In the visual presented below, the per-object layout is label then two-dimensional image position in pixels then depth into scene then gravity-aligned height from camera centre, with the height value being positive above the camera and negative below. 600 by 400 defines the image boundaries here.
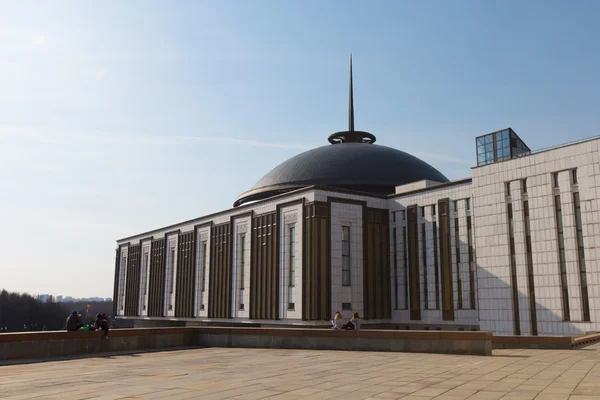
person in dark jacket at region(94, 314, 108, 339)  24.86 -1.36
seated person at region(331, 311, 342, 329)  26.89 -1.42
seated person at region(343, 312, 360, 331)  25.66 -1.45
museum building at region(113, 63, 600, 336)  34.56 +3.95
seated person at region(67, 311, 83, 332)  24.83 -1.26
